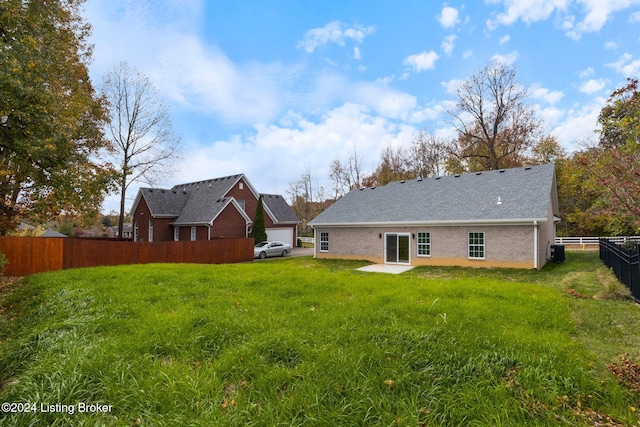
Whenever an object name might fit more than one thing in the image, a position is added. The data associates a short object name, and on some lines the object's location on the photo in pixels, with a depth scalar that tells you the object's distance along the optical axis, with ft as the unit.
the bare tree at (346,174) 137.08
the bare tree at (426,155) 117.39
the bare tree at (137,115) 85.87
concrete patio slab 51.42
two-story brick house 92.07
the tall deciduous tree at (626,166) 22.59
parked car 82.84
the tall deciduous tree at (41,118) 33.06
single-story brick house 50.01
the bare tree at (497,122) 95.86
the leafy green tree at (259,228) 94.68
